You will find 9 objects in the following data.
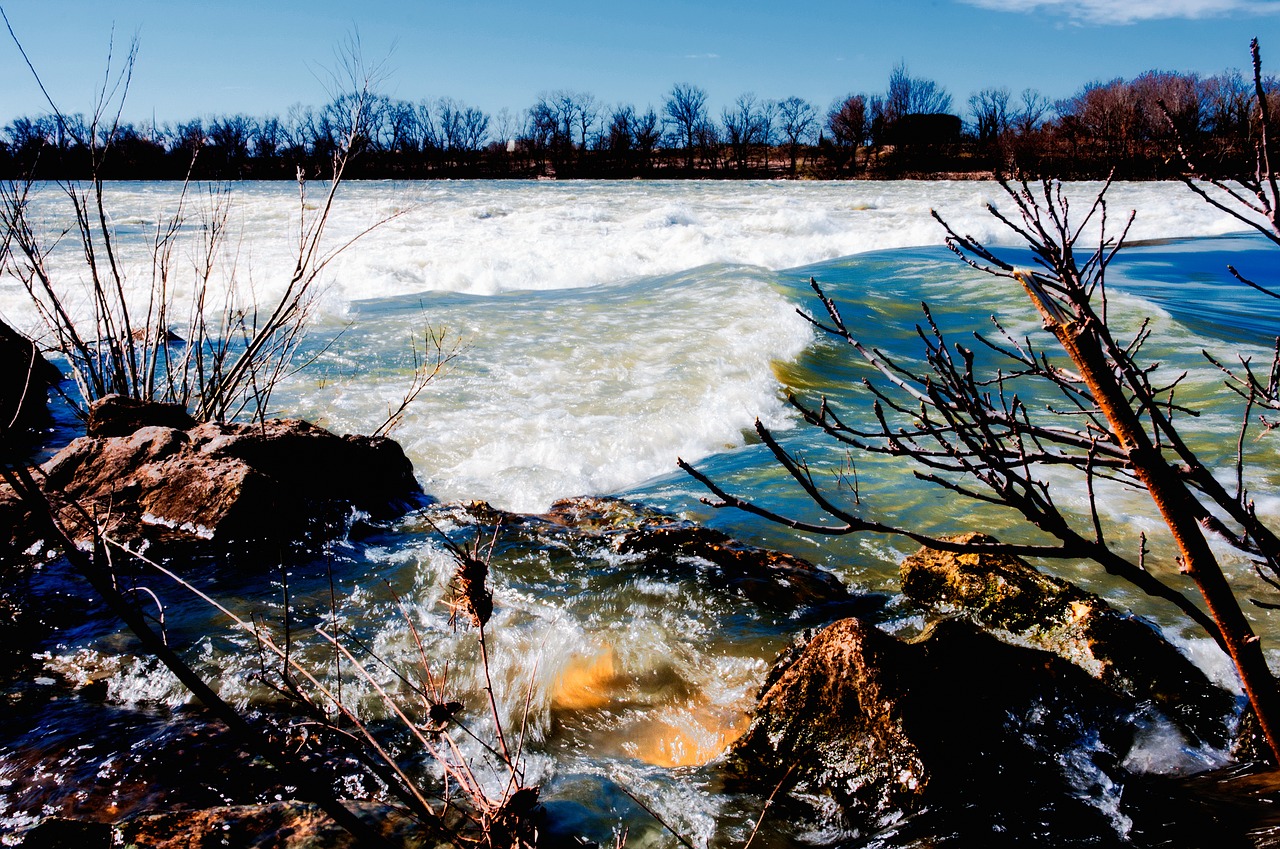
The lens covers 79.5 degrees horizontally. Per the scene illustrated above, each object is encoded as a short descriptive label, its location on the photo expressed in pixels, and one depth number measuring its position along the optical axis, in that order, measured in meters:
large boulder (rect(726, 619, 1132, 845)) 2.28
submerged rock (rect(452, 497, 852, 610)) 3.70
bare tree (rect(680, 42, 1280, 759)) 1.00
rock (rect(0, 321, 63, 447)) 5.67
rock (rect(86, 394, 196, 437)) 4.48
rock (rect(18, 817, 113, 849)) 1.49
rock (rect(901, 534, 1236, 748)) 2.67
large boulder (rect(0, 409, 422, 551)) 3.86
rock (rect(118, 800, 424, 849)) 1.54
